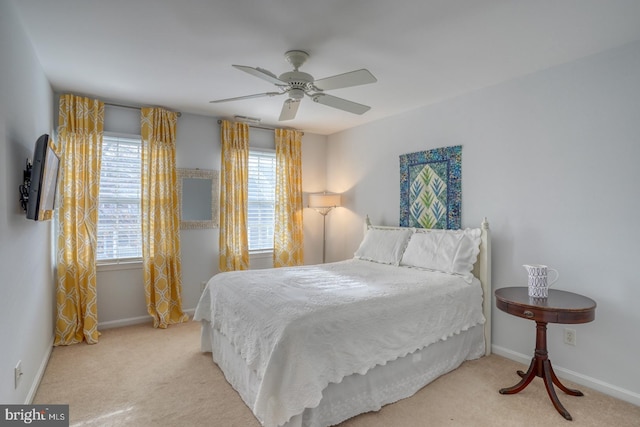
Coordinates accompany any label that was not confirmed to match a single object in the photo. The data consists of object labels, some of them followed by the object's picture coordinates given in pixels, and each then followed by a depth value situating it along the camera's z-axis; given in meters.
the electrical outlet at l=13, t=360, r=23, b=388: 2.02
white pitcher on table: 2.47
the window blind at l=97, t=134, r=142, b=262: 3.83
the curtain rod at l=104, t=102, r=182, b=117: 3.80
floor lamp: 4.88
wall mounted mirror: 4.22
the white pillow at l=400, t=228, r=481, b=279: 3.16
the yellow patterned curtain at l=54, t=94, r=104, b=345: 3.46
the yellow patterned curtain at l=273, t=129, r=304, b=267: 4.91
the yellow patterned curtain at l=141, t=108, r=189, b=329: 3.92
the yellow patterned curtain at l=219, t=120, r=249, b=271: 4.42
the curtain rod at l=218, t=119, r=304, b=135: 4.74
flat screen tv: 2.07
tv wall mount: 2.19
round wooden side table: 2.23
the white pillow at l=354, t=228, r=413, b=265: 3.73
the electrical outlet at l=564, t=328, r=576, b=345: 2.71
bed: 1.91
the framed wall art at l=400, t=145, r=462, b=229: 3.58
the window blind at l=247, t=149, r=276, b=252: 4.79
